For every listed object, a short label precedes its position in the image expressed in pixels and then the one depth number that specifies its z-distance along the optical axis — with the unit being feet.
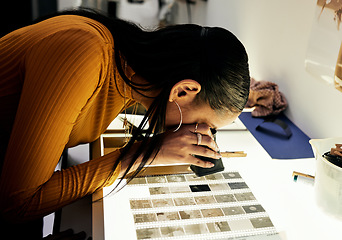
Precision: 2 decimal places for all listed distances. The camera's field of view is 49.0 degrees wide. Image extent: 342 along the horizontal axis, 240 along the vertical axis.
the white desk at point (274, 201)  2.99
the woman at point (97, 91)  2.86
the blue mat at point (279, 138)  4.44
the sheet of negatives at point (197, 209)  2.93
